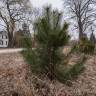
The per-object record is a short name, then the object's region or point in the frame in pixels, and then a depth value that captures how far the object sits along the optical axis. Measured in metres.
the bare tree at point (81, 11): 17.49
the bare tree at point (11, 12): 15.69
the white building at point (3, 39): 29.41
